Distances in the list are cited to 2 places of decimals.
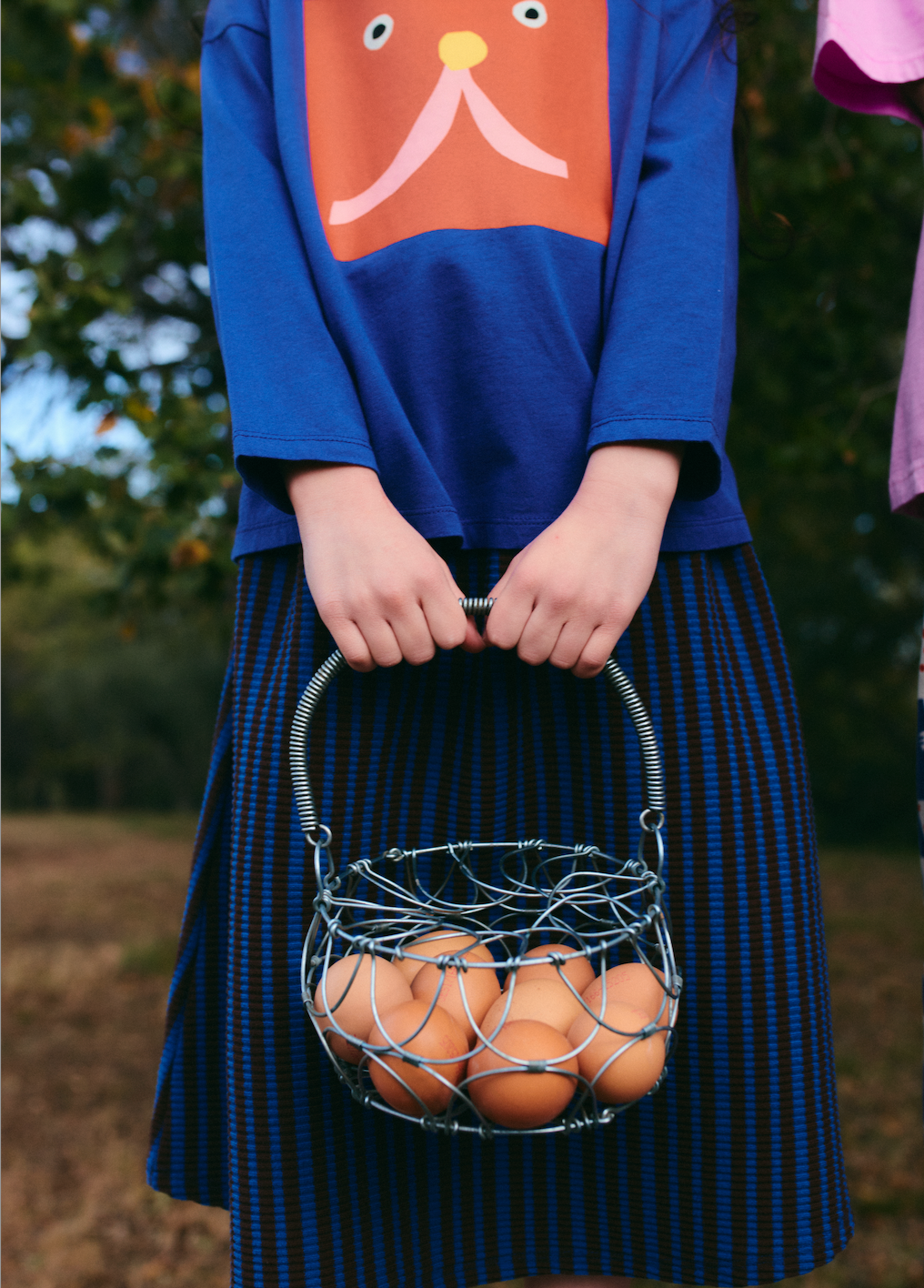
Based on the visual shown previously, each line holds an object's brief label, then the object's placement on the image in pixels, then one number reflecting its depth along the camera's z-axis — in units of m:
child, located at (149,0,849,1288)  0.79
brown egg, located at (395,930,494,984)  0.74
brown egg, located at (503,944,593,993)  0.72
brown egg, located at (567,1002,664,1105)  0.66
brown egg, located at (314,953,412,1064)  0.69
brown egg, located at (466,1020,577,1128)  0.64
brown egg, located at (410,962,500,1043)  0.70
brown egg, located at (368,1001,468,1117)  0.65
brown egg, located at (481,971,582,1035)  0.69
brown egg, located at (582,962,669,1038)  0.71
